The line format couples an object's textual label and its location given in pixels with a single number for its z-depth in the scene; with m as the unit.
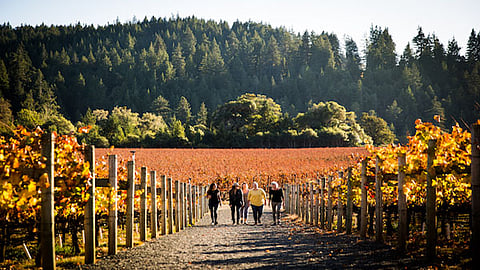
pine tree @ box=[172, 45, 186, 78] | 181.00
